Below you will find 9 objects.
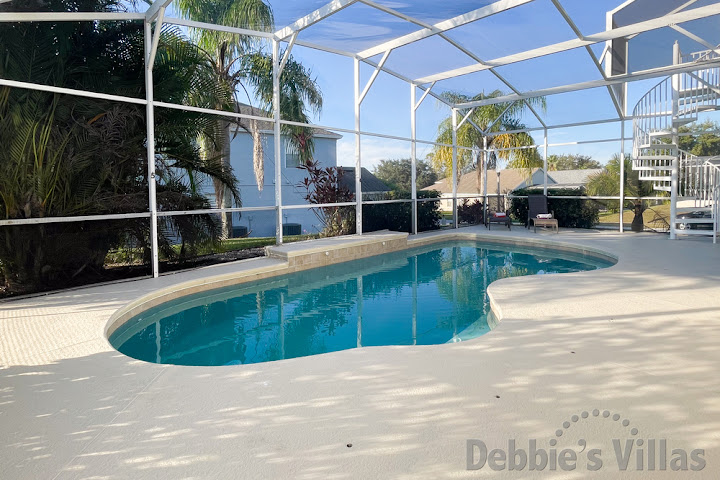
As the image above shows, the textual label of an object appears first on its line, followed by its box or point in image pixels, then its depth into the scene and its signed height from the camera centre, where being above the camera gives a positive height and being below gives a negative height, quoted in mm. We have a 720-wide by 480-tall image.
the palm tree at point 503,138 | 17859 +3200
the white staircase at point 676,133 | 9703 +1821
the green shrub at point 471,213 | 15133 +50
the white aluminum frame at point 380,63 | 6145 +3004
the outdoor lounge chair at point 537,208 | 13398 +176
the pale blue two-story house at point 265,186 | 16578 +1154
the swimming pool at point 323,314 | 4711 -1235
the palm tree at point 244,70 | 11352 +3831
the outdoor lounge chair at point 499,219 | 13344 -138
